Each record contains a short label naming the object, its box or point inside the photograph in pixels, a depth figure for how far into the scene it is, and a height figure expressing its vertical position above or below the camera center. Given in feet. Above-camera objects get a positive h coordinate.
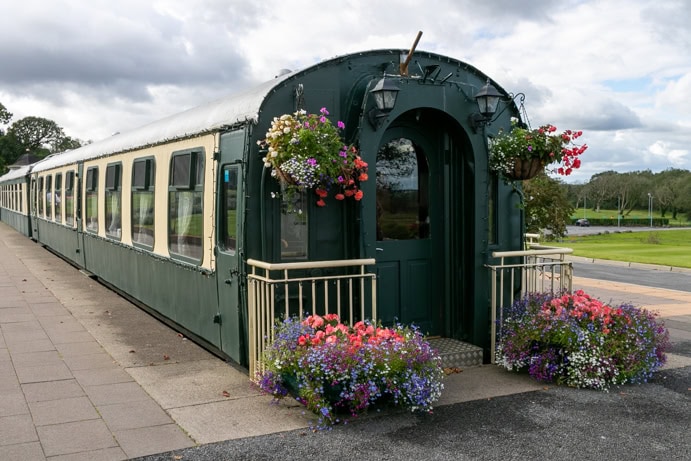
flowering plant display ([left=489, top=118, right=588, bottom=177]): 22.13 +1.97
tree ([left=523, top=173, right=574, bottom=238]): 50.75 +0.20
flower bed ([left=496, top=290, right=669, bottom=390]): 19.97 -4.29
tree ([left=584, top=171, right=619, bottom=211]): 298.76 +8.11
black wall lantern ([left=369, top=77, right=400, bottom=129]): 20.17 +3.47
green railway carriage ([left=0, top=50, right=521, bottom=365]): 21.11 +0.18
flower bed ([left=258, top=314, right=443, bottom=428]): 16.78 -4.16
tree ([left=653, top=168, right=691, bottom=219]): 284.00 +7.45
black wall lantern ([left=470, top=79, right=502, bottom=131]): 21.98 +3.56
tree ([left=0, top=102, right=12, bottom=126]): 246.51 +36.22
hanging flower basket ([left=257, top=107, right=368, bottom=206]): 18.94 +1.60
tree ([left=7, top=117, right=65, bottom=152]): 267.39 +33.05
